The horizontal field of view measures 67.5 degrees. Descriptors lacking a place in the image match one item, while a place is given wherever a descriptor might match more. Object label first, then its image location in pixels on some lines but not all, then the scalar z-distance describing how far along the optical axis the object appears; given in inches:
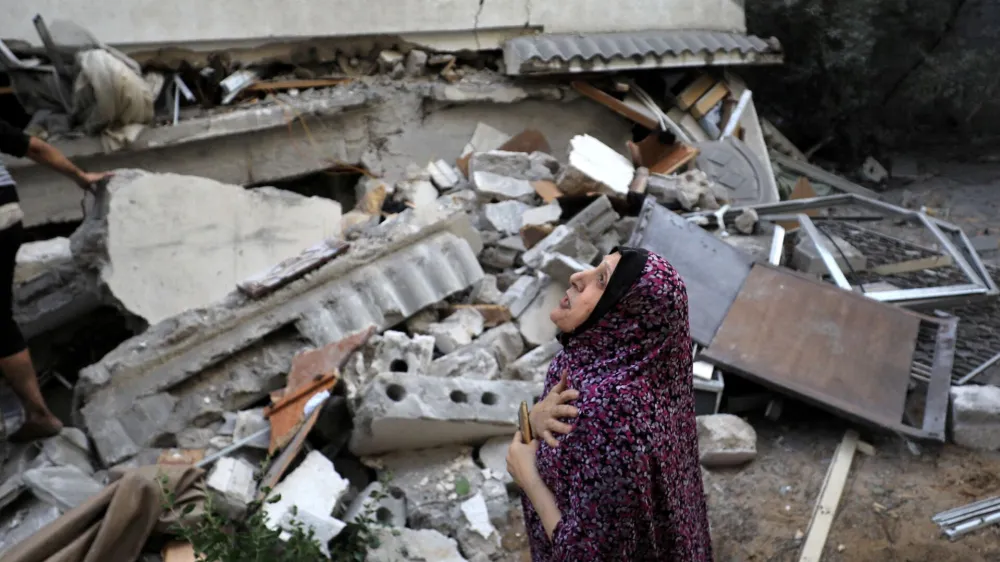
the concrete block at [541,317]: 196.7
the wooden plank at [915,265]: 211.8
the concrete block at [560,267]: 197.8
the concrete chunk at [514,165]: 259.8
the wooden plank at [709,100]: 330.6
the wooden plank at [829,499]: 148.4
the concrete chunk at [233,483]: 135.3
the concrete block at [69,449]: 147.3
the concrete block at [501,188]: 249.1
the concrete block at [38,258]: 191.0
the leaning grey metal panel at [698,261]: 189.9
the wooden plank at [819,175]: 357.1
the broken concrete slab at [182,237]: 178.4
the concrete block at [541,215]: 232.7
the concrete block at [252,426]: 155.3
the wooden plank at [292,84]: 260.5
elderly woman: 75.7
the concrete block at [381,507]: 144.3
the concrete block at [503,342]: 187.9
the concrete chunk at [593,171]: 240.7
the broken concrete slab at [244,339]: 157.6
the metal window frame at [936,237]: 196.5
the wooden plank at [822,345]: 172.1
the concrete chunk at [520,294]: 201.2
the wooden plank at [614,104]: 312.2
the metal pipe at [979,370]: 182.7
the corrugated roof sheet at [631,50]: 295.4
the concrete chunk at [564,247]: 212.5
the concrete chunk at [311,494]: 134.9
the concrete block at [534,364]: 182.2
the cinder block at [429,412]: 149.2
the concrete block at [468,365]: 175.8
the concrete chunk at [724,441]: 168.1
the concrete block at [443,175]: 267.0
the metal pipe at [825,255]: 198.7
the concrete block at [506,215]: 235.3
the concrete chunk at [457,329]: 187.5
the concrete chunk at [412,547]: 134.4
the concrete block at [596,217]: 224.8
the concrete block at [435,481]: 149.1
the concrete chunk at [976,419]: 169.6
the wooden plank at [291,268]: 175.0
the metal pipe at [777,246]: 209.1
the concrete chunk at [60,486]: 133.6
